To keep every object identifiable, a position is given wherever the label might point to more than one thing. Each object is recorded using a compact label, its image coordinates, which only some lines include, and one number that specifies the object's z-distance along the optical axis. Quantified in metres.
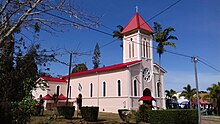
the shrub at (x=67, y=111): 21.70
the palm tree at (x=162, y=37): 38.72
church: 33.88
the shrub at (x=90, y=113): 19.82
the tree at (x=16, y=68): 9.63
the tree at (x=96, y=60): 76.49
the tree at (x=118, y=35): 45.48
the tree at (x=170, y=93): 78.39
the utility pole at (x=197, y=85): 17.67
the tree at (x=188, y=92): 69.36
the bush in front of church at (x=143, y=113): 20.64
